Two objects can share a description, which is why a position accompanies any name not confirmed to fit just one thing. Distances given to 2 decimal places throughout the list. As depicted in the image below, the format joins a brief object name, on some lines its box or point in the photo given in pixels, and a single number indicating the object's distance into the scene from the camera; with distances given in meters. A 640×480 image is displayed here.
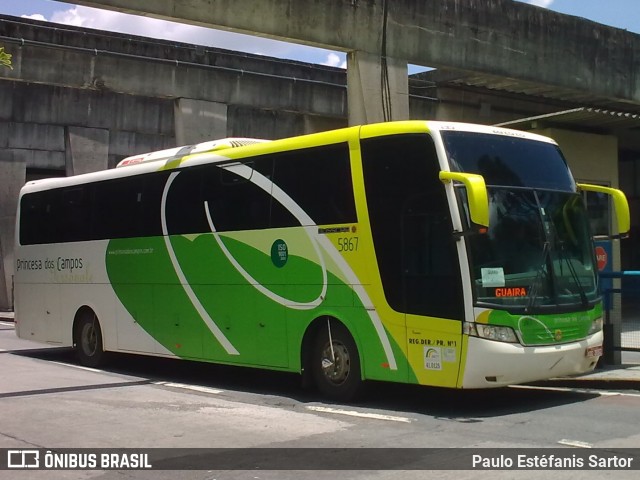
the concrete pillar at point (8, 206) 29.59
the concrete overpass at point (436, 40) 14.49
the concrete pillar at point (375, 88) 15.73
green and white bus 9.27
